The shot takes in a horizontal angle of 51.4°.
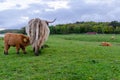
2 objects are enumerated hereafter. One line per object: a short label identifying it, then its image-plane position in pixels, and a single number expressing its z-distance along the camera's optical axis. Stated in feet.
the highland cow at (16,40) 18.79
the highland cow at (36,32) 18.18
